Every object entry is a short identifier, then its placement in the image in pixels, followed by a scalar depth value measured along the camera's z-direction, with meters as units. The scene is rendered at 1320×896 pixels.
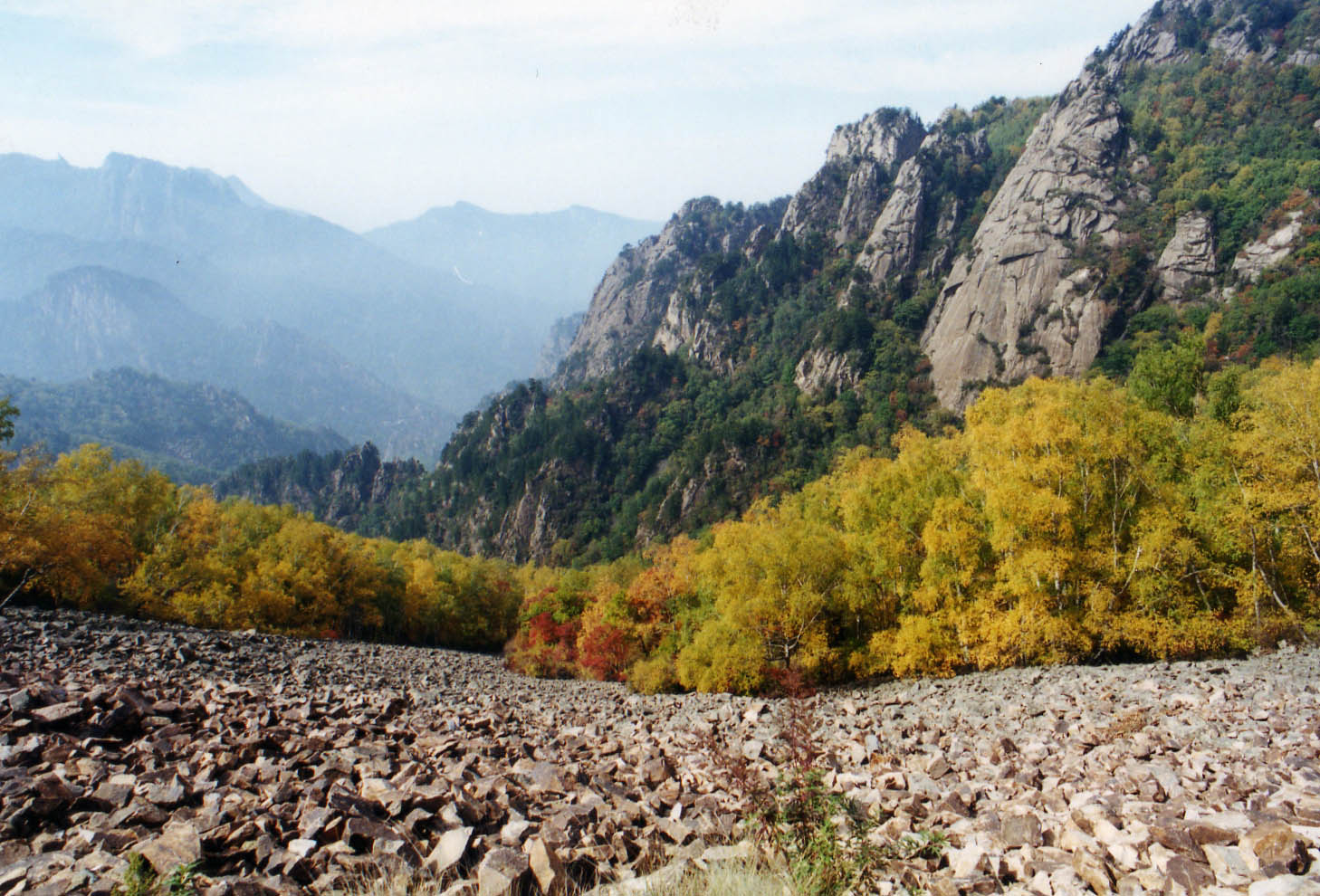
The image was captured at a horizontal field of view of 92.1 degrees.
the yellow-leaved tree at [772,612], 32.78
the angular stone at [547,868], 7.89
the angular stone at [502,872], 7.67
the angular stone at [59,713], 12.20
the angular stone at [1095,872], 7.61
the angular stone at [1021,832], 9.14
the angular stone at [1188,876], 7.20
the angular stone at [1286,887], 6.47
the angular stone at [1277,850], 7.25
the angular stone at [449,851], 8.48
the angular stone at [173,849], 7.73
